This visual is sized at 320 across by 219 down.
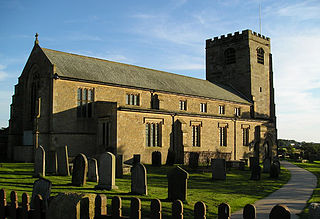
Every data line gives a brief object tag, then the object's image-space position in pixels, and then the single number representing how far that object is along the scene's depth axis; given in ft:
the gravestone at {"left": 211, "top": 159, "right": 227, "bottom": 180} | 64.64
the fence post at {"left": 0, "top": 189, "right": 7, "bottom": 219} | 23.25
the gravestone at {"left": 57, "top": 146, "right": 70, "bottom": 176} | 58.59
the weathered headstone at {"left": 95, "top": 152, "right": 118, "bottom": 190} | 44.52
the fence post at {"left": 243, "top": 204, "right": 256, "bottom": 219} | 17.31
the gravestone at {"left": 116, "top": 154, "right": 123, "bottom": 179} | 60.80
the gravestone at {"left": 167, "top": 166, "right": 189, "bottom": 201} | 38.40
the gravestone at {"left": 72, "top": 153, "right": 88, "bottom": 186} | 46.42
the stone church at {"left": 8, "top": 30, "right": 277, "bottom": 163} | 88.69
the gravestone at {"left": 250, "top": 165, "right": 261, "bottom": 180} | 67.31
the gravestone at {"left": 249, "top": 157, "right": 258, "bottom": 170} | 73.46
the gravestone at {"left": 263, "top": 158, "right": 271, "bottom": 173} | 84.64
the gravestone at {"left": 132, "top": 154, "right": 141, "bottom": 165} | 79.27
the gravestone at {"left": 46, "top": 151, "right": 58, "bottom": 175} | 61.16
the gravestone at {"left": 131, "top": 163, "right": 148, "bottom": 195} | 41.45
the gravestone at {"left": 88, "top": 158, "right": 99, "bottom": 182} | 52.95
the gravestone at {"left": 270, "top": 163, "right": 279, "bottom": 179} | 70.90
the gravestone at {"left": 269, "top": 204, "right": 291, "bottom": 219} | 15.80
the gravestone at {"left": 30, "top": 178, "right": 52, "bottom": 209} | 27.25
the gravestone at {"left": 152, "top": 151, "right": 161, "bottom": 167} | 88.74
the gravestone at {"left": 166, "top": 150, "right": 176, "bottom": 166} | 94.71
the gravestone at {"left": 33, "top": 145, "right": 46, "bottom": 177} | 55.36
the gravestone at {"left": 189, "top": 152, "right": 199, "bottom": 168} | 81.74
